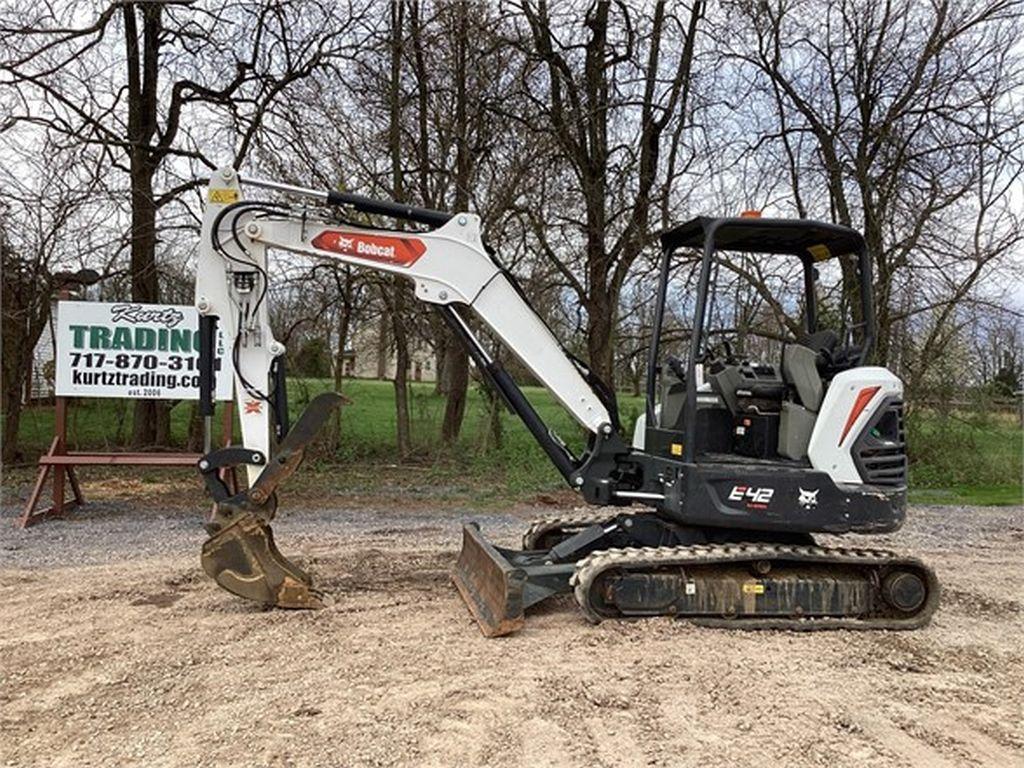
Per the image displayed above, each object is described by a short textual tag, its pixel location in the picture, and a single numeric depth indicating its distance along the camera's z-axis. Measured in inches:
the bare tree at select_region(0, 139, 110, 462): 436.1
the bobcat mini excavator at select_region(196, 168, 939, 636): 215.6
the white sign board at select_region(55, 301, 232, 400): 375.6
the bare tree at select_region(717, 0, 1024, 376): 535.5
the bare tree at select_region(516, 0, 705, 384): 528.1
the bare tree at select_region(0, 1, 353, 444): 480.7
